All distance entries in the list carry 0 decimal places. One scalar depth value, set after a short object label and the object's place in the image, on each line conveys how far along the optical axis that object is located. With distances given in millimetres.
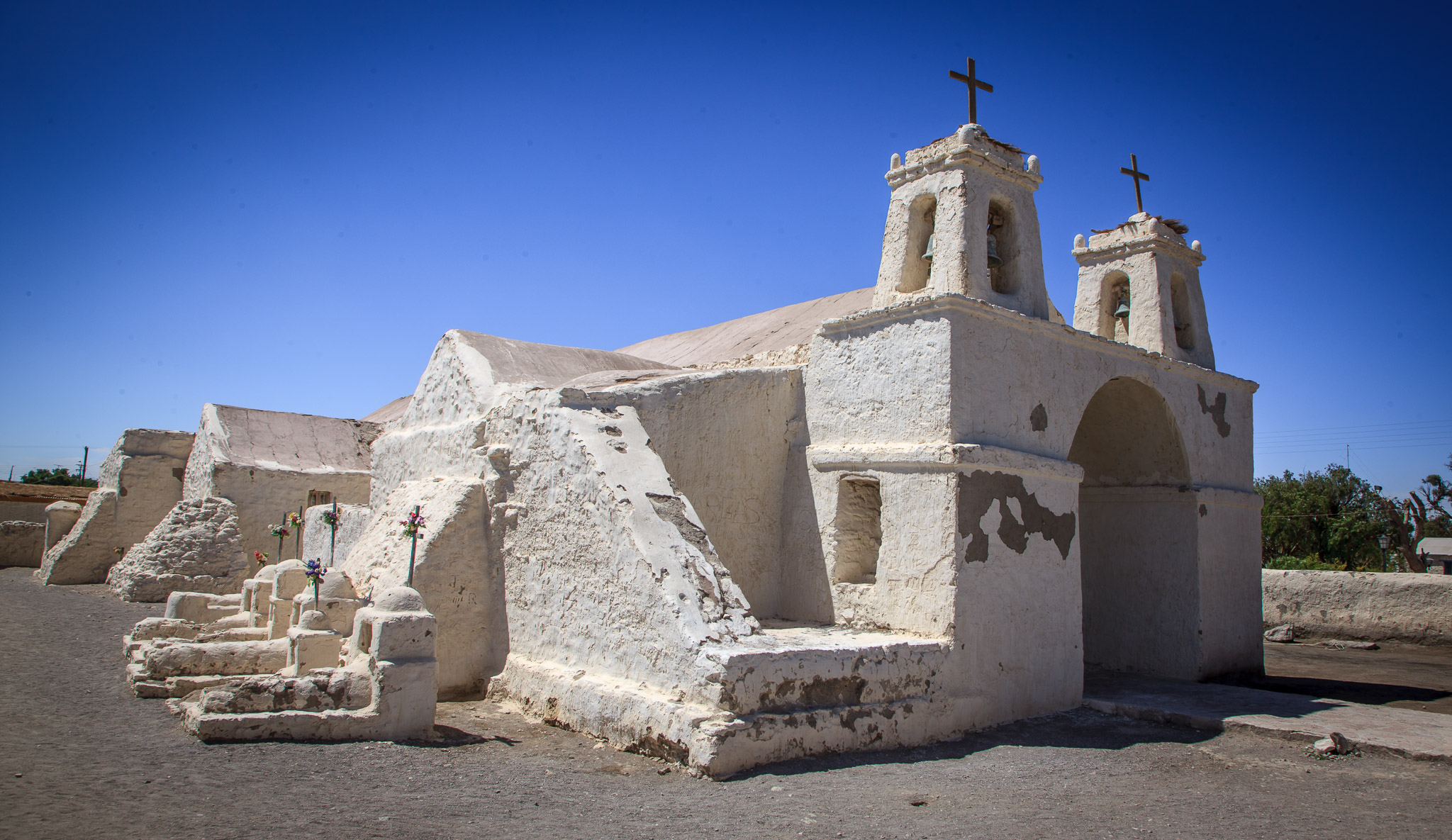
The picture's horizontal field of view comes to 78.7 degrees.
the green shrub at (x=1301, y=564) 18312
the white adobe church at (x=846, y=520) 6098
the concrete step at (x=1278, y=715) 6629
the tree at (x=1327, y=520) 26062
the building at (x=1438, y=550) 23672
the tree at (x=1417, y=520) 20672
